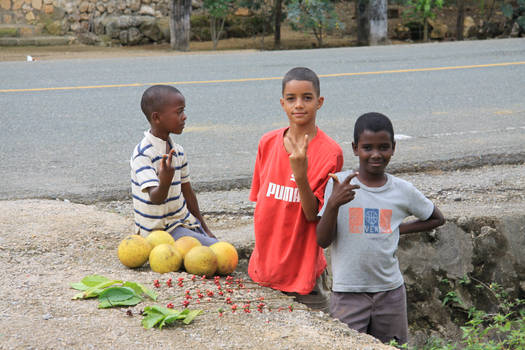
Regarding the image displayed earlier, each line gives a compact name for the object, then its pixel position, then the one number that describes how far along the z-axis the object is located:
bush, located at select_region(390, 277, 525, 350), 4.82
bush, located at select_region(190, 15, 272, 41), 19.28
